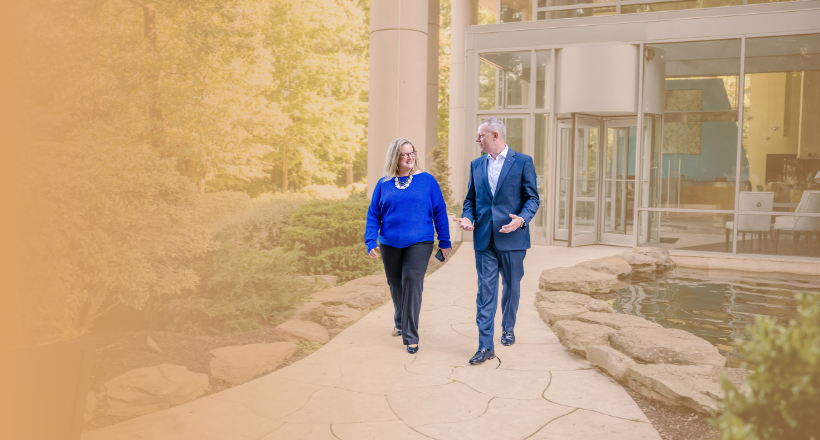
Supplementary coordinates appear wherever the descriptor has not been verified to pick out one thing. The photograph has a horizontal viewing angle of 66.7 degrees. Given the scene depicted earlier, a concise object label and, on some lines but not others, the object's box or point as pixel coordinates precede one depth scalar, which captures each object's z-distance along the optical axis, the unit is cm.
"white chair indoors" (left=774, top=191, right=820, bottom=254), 1104
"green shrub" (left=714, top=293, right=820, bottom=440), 171
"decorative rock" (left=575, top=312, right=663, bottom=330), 560
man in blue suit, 500
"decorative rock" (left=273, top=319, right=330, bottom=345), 578
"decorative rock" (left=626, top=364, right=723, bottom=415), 379
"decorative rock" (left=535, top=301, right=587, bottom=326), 627
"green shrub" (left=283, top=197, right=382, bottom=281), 962
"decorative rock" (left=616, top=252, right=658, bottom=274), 1025
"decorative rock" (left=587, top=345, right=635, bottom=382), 455
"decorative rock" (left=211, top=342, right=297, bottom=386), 473
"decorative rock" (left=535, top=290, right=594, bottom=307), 698
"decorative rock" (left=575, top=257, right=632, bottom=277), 934
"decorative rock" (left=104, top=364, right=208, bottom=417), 411
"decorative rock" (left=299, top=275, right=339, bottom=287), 800
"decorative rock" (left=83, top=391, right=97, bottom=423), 384
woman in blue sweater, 522
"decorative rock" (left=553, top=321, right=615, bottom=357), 523
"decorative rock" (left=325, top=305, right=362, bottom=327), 658
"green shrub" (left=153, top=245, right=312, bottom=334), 582
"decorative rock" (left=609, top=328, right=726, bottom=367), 458
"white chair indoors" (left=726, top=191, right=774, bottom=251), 1133
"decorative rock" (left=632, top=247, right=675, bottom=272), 1060
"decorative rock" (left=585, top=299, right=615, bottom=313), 655
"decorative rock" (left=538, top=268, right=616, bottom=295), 803
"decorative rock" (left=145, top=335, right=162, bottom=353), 506
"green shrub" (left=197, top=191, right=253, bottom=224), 1270
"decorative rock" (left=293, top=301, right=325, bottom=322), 664
